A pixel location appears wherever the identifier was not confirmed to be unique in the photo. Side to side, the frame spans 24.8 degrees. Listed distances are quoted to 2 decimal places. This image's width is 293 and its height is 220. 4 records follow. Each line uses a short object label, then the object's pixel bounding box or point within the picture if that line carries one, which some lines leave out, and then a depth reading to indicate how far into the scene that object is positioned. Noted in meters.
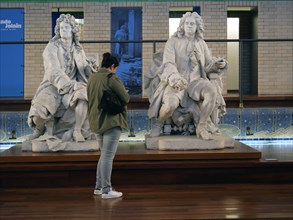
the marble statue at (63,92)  7.98
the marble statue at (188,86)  8.16
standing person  6.42
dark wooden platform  7.45
